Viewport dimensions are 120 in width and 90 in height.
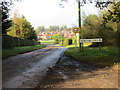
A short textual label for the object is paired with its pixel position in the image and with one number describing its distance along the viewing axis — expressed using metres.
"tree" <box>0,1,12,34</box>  24.18
